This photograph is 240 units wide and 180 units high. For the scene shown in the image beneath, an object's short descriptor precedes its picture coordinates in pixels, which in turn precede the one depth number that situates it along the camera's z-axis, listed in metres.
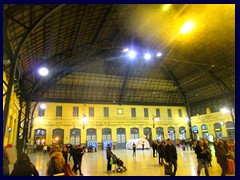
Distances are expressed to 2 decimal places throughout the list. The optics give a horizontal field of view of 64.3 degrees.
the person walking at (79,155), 10.28
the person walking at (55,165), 6.58
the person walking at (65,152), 11.63
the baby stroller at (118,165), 10.51
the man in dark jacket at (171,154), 8.69
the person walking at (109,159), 10.95
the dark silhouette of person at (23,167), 6.04
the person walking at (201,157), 7.70
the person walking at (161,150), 12.83
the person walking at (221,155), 8.32
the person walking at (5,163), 6.55
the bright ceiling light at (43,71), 11.50
